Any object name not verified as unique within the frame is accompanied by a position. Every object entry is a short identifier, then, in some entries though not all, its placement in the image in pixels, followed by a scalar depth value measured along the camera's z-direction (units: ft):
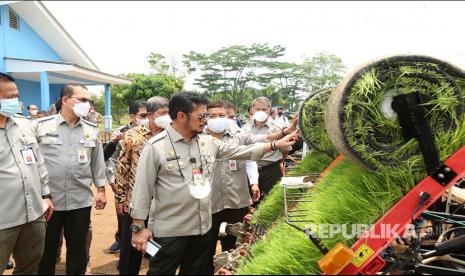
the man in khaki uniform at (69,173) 11.97
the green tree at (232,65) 170.19
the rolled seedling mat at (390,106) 5.04
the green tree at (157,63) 146.12
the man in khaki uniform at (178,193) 8.91
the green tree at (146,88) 102.58
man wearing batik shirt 12.96
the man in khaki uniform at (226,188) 13.29
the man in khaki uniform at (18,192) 9.64
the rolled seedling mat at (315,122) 8.48
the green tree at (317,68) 177.58
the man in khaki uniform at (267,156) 17.01
